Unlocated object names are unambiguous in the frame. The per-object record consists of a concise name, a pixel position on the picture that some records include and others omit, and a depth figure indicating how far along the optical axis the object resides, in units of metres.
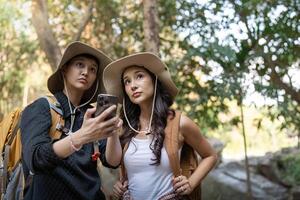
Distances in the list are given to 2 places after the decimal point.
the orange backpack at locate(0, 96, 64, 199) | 1.96
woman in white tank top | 2.17
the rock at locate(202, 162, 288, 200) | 6.50
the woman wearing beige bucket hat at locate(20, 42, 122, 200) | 1.66
